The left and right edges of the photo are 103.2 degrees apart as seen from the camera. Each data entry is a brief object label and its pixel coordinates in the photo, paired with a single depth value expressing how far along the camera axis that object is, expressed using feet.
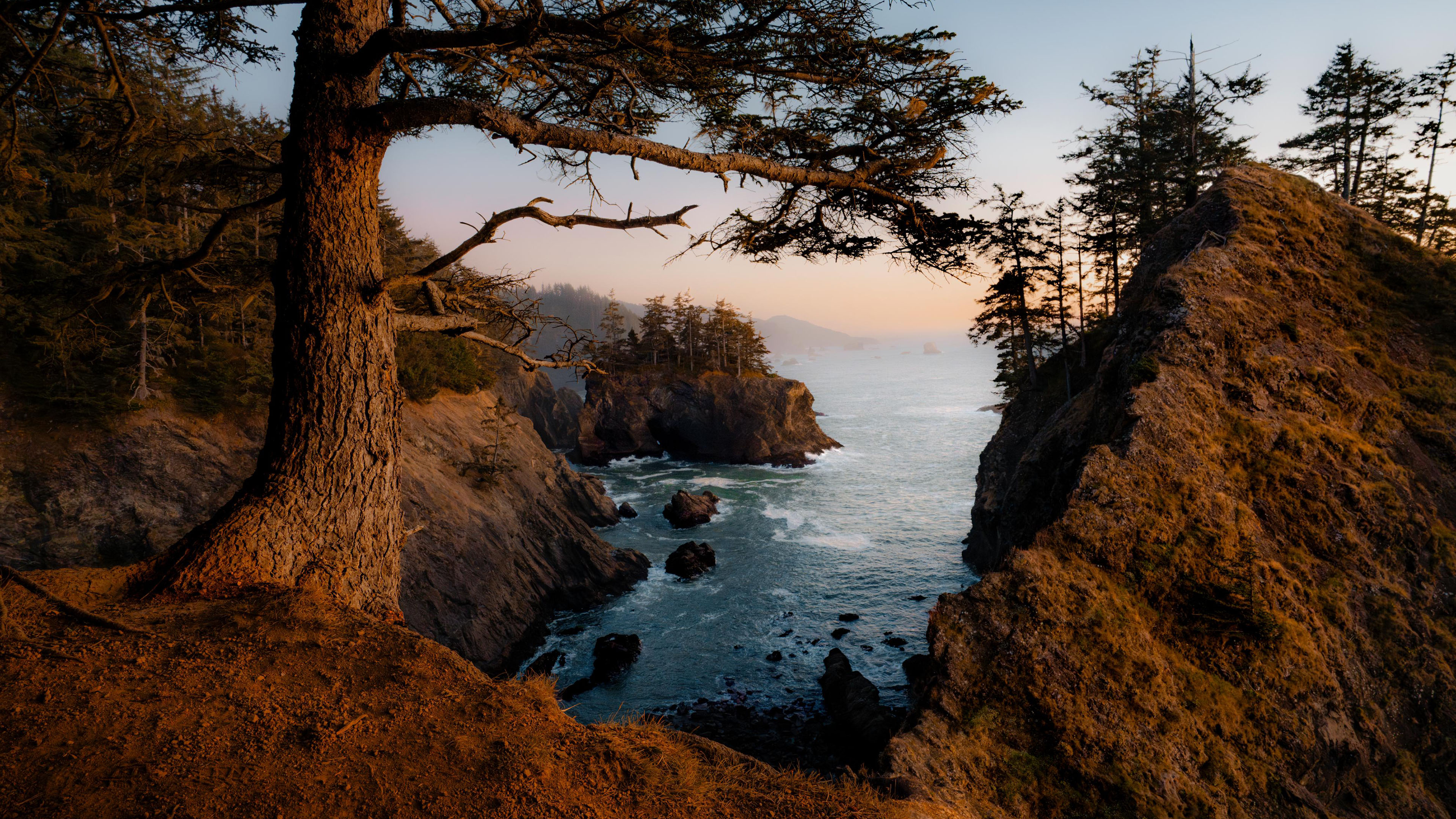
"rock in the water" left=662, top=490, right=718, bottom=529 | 113.19
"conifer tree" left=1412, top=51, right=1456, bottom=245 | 91.66
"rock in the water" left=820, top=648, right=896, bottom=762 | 49.26
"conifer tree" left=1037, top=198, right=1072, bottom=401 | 92.48
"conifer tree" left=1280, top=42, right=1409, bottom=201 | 95.25
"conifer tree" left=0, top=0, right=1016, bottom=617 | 13.87
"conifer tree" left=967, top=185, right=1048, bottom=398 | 84.74
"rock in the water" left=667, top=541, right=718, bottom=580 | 88.17
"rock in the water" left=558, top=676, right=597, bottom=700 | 56.90
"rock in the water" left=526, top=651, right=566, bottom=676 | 58.59
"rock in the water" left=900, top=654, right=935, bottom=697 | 59.11
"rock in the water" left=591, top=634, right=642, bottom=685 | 60.34
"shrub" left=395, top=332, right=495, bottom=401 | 76.33
